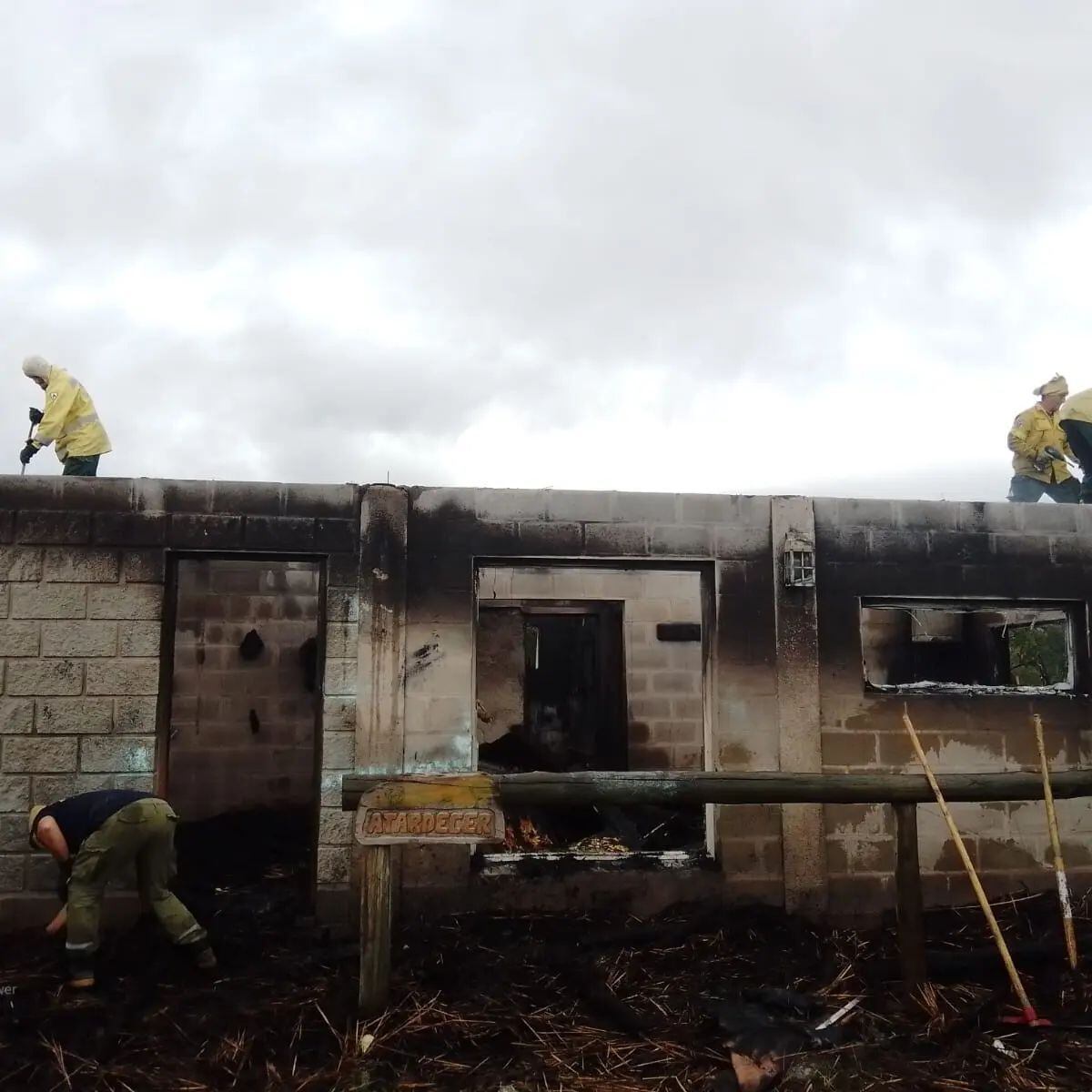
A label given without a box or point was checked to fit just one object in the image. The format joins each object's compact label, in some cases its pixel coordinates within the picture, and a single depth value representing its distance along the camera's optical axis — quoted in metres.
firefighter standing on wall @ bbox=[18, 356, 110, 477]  6.88
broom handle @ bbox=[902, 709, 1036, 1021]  4.51
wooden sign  4.37
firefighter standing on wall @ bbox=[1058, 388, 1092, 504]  7.71
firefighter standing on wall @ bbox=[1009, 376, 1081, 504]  7.84
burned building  5.93
